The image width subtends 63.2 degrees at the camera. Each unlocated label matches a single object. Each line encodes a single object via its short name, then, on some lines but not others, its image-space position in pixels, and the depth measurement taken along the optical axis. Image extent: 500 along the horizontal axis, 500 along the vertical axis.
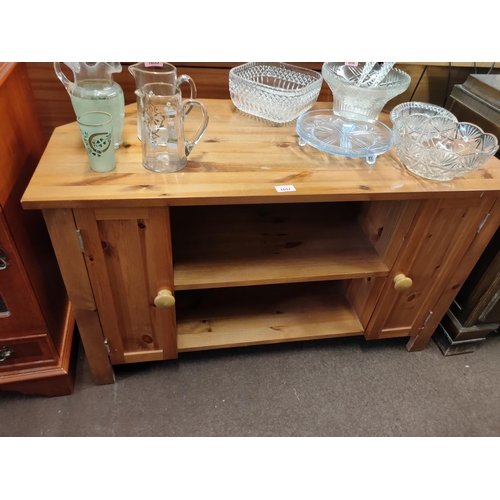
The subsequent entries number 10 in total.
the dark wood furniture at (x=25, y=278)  0.88
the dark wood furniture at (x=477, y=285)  1.13
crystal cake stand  0.98
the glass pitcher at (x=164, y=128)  0.85
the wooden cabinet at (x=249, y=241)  0.84
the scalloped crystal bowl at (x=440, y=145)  0.91
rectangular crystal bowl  1.05
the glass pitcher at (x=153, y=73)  0.98
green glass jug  0.88
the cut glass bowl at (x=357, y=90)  1.06
